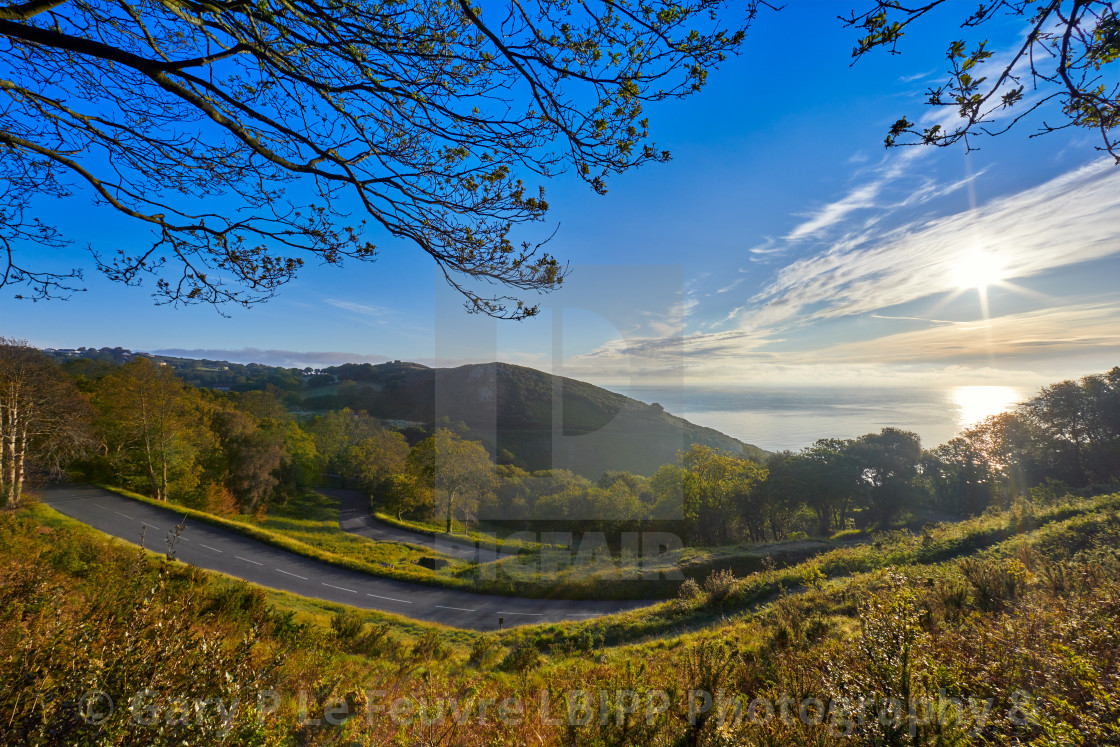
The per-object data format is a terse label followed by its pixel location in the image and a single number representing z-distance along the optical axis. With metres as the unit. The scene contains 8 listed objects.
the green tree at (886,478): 26.91
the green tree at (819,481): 25.67
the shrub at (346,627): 6.64
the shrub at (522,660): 6.05
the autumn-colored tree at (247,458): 26.72
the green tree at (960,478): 27.31
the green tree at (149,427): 20.88
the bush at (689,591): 11.01
